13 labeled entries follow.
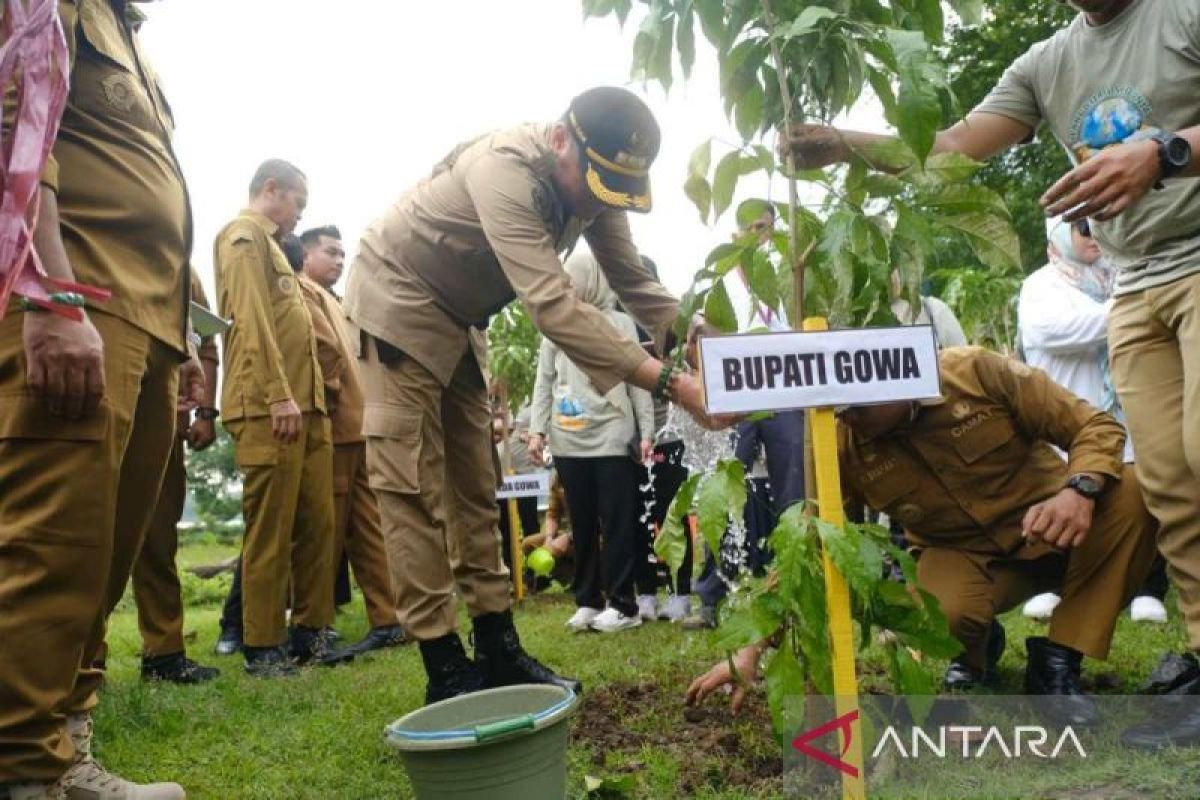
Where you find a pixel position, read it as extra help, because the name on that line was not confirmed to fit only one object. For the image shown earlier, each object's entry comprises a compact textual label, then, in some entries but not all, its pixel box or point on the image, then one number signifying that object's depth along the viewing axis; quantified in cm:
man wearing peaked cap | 288
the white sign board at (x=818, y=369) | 180
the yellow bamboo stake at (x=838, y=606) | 186
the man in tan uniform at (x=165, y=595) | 408
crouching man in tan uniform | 273
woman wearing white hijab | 438
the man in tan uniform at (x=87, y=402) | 182
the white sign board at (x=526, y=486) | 633
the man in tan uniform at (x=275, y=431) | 425
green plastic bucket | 193
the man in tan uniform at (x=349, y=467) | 525
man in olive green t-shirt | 234
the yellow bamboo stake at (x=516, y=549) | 636
